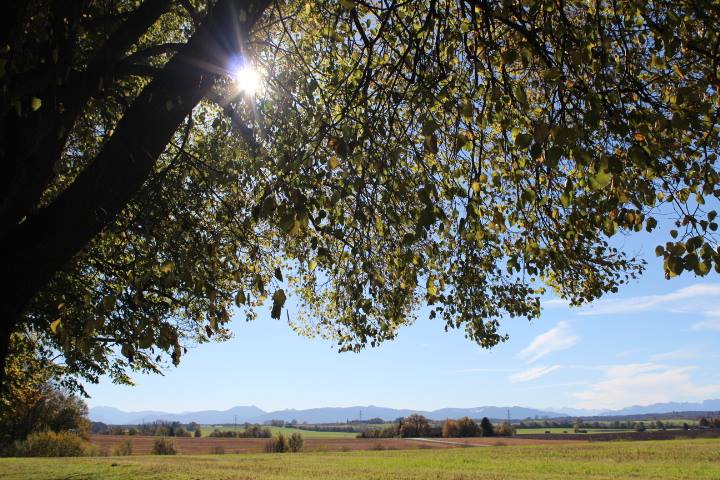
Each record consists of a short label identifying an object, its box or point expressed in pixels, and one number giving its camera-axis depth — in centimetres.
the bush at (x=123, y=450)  4900
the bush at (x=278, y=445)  5964
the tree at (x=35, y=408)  2146
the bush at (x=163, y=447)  5281
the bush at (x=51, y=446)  4484
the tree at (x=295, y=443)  5972
